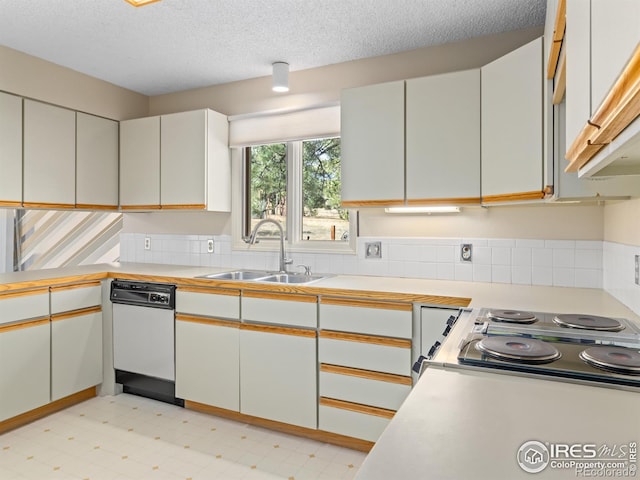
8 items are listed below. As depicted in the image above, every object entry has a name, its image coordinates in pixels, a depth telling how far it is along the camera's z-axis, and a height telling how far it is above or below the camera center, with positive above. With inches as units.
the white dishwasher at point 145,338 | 113.8 -28.3
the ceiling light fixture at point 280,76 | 119.2 +45.7
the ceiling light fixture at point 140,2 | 80.7 +45.1
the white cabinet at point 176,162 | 126.9 +23.4
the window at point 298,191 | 125.3 +14.3
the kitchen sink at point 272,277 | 116.9 -11.5
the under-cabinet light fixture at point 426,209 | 102.7 +7.1
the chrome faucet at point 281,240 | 121.5 -0.9
